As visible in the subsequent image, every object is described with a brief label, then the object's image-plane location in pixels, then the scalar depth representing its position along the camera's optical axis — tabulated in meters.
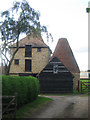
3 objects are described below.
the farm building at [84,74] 67.21
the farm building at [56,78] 24.25
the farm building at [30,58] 31.03
